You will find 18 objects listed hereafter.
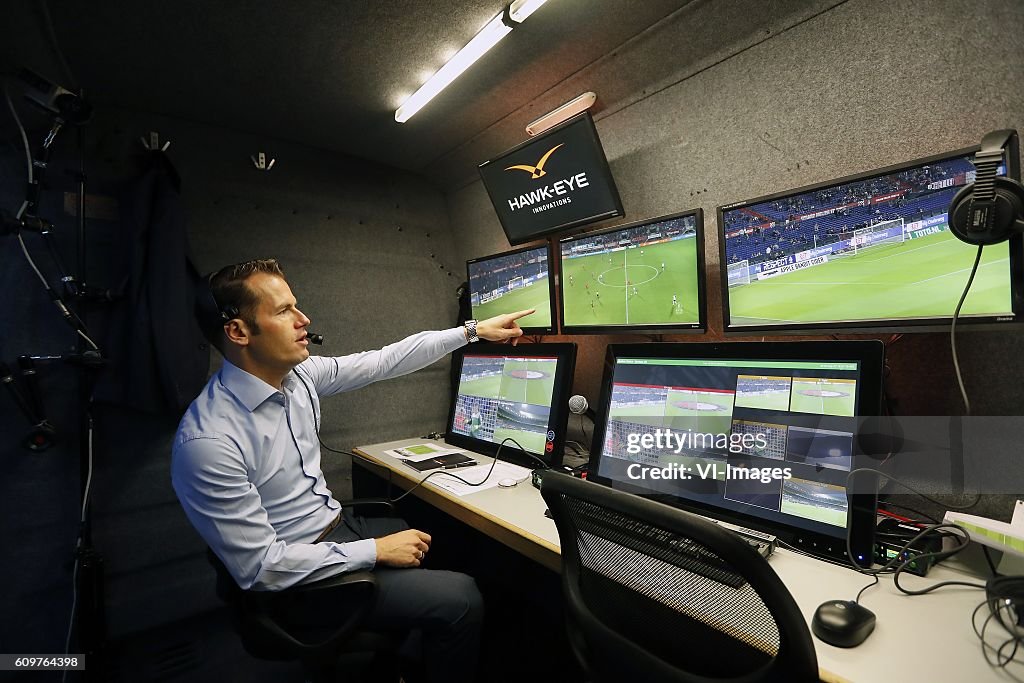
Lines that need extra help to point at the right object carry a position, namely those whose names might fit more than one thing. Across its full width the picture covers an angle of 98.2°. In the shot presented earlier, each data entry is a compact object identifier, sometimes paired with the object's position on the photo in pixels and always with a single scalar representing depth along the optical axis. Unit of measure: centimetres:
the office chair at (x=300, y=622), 104
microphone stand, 161
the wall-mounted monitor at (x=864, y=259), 92
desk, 64
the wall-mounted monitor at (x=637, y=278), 140
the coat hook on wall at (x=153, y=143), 196
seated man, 106
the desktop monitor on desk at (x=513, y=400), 169
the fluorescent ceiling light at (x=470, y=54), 140
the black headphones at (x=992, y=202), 81
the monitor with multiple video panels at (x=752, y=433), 99
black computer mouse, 69
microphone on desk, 177
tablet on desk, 178
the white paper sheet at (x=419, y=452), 195
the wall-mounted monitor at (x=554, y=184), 168
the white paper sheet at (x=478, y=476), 151
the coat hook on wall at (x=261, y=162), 225
